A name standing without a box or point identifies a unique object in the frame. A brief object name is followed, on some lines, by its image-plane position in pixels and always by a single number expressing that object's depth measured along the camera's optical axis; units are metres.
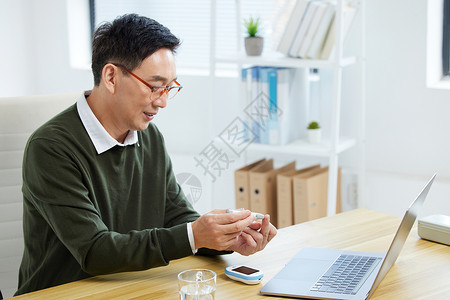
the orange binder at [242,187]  3.01
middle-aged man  1.49
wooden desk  1.41
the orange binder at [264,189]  2.96
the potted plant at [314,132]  3.00
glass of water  1.29
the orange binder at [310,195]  2.86
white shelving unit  2.73
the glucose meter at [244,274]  1.45
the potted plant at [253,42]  2.94
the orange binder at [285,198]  2.90
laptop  1.37
